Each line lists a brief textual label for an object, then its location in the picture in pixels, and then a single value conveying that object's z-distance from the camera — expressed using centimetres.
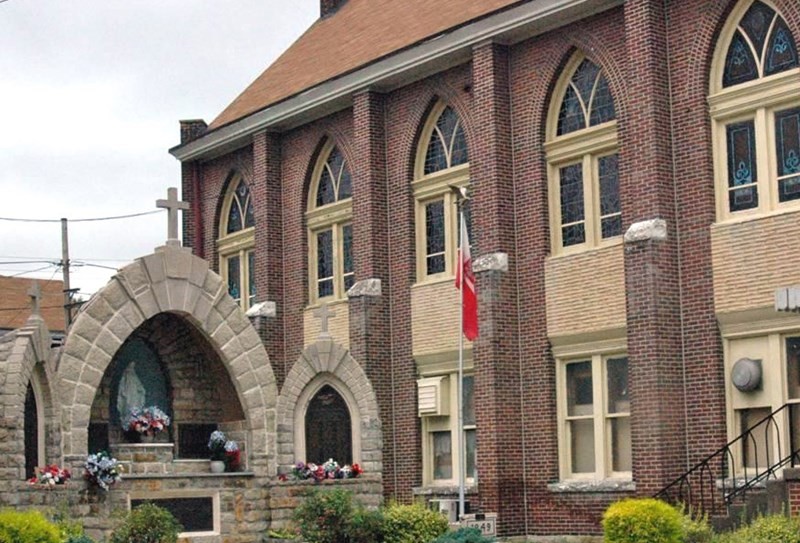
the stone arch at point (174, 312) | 2464
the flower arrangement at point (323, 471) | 2705
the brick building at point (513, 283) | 2622
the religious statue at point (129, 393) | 2672
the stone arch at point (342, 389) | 2752
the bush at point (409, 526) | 2602
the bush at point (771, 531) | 2199
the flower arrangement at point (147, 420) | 2633
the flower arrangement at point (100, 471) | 2433
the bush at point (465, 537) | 2370
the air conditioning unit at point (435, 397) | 3312
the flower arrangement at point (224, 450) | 2686
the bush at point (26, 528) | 2109
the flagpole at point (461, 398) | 2792
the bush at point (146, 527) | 2345
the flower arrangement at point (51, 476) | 2369
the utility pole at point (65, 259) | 5013
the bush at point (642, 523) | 2294
